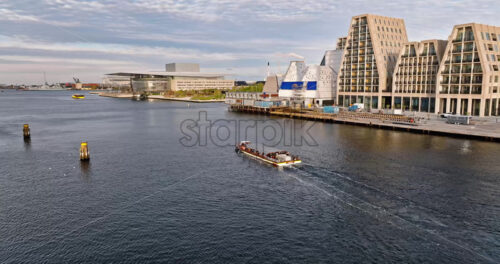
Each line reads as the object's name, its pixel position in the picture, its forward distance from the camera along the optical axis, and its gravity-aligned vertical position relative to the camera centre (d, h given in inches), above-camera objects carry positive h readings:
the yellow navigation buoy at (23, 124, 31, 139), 3663.9 -410.9
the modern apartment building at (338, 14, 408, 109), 5482.3 +459.6
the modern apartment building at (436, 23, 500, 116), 4217.5 +216.2
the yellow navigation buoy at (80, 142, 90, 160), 2694.4 -456.5
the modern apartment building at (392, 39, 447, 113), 4773.6 +186.2
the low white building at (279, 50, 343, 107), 6491.1 +157.0
